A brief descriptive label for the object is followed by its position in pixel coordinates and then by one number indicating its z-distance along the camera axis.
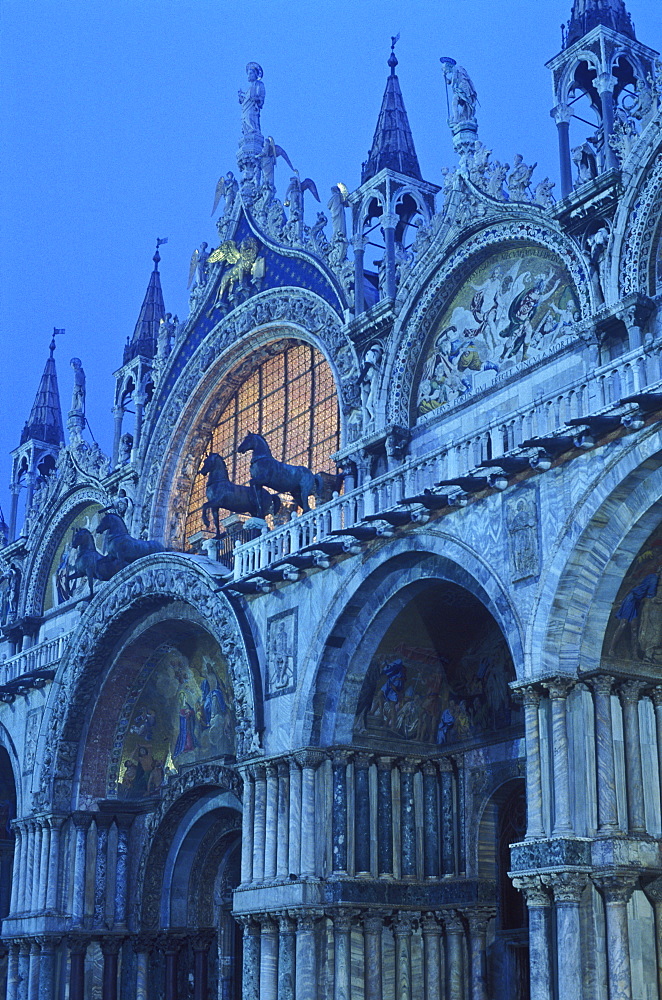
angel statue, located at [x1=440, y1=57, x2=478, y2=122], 22.39
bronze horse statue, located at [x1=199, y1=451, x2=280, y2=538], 23.62
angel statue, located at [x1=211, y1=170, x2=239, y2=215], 29.00
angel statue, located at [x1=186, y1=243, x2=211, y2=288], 29.33
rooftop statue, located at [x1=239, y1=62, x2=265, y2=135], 29.58
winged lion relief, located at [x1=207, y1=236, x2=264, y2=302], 27.48
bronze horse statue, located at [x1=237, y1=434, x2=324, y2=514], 23.28
